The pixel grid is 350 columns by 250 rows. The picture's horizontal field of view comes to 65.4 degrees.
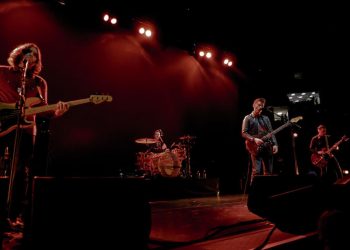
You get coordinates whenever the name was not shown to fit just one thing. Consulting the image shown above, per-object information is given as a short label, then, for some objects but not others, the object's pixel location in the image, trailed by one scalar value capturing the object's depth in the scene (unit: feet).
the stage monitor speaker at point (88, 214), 4.91
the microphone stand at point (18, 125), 7.58
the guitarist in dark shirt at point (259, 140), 16.60
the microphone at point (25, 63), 8.91
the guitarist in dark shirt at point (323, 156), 26.12
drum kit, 23.86
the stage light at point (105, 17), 22.14
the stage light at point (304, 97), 46.84
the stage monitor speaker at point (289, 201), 5.51
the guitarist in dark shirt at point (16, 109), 9.10
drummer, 24.99
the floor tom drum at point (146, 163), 23.98
